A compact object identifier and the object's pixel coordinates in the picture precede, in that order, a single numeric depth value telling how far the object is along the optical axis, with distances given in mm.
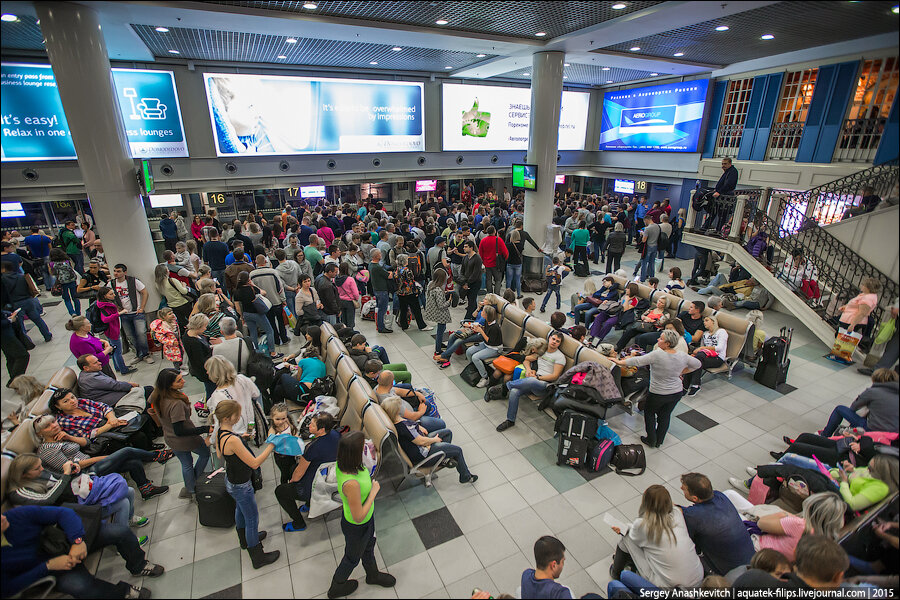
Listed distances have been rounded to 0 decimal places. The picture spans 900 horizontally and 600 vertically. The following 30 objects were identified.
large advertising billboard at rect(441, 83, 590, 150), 14891
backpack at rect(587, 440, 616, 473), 4680
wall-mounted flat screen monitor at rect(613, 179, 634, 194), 17641
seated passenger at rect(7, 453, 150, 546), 2865
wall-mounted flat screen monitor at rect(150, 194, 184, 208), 12273
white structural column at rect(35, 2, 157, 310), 4926
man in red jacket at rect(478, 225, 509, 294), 9008
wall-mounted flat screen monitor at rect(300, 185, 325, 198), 14156
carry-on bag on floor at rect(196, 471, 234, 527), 4008
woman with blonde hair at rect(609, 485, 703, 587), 2996
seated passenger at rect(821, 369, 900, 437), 2727
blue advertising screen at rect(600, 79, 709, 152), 13945
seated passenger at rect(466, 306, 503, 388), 6399
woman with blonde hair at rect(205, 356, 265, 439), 4086
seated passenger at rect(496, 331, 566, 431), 5426
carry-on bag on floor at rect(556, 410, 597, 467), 4660
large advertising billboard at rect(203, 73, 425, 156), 11844
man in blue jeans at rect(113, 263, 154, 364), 6315
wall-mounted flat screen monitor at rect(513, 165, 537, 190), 10227
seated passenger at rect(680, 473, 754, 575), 3139
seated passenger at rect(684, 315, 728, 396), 6066
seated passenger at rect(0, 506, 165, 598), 2713
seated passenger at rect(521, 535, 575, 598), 2598
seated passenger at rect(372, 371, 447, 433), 4465
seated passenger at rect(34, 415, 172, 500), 3711
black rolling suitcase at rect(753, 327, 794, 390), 6242
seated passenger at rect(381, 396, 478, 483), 4117
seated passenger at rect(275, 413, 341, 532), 3764
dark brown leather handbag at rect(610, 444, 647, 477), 4715
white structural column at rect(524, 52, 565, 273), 9680
